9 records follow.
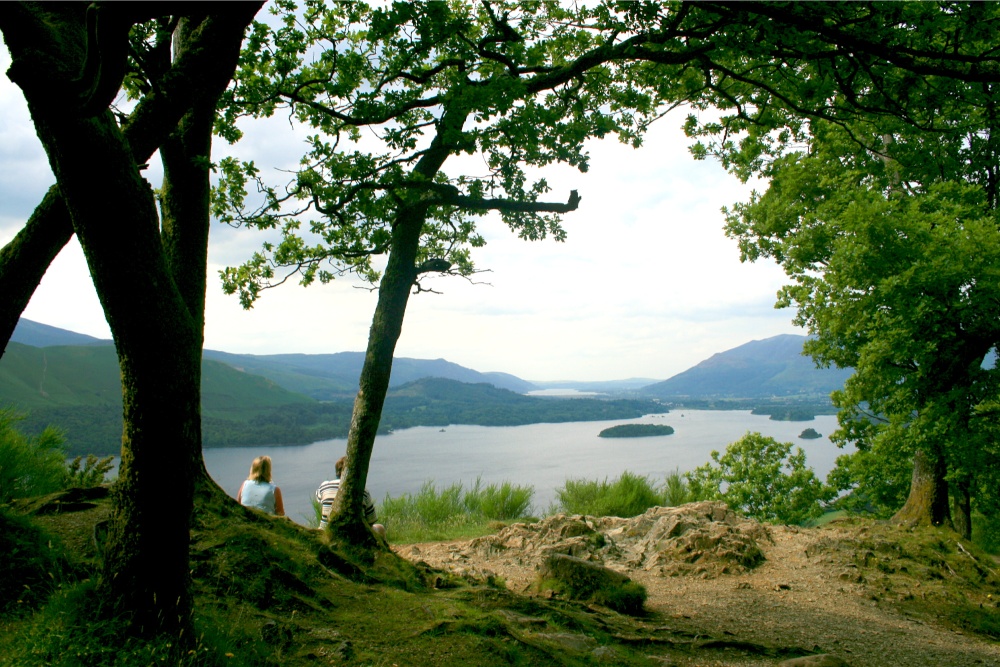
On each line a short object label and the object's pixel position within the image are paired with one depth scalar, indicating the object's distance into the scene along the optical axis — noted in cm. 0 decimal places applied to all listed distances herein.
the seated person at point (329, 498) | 630
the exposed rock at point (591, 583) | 547
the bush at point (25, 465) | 550
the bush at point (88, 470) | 617
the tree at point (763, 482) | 1307
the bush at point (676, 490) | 1284
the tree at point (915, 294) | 779
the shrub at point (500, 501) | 1158
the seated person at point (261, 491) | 646
